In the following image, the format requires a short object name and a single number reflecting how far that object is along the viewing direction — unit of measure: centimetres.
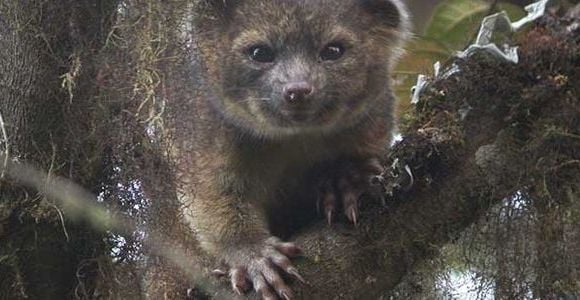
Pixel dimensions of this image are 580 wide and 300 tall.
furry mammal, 642
